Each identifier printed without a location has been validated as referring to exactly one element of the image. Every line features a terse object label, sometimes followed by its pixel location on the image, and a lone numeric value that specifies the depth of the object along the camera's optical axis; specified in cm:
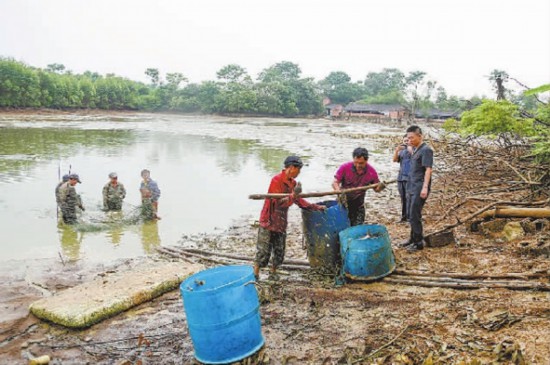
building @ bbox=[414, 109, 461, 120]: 6103
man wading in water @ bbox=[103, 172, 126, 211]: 1030
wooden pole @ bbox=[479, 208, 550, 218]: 454
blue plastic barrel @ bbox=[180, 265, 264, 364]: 342
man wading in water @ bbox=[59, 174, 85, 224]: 926
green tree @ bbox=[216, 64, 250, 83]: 8462
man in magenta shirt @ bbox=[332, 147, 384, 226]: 563
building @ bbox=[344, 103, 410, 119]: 6781
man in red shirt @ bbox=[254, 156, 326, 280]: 513
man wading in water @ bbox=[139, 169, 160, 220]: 980
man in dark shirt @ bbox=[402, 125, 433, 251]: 579
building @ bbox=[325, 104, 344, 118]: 7479
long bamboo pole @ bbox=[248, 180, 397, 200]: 490
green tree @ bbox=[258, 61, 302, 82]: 9838
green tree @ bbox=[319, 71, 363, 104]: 8394
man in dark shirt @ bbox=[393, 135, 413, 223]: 798
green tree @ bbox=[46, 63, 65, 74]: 10331
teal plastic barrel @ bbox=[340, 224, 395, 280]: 497
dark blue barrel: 533
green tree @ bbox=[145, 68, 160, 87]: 9006
